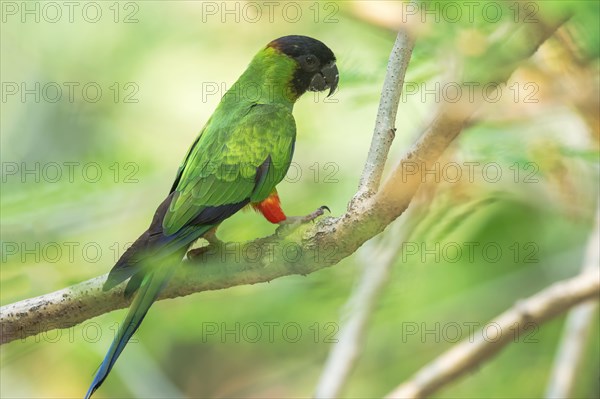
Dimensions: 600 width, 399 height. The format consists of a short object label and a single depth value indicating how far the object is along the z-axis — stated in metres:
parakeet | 6.36
